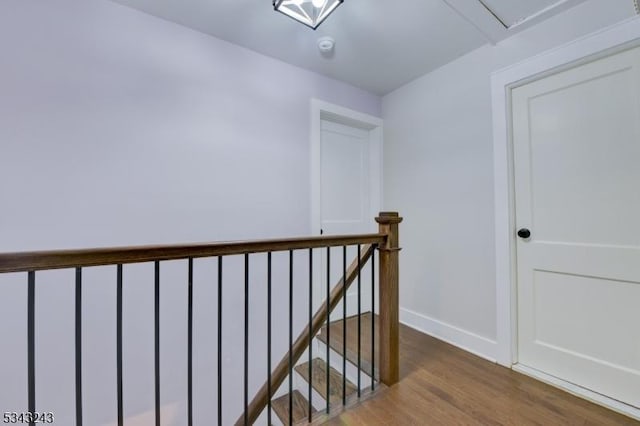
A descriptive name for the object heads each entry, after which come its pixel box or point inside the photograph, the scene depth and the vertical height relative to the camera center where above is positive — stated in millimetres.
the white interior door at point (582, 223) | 1521 -52
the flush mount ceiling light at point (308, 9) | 1523 +1177
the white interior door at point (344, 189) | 2752 +281
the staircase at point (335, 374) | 1899 -1183
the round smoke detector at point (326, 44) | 2058 +1278
